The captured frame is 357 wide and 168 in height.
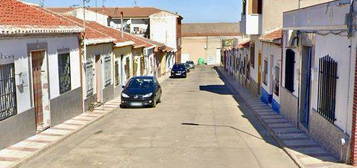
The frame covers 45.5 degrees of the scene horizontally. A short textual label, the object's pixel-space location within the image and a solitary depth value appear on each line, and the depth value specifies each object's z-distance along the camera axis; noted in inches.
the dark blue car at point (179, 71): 1796.3
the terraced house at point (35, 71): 497.7
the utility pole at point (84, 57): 767.0
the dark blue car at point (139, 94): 842.2
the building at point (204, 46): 3093.0
